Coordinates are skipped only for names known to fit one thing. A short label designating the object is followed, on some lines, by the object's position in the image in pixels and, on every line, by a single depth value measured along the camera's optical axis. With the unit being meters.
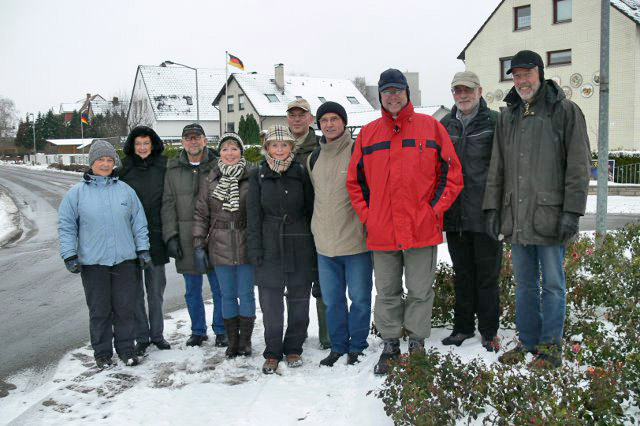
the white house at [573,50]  25.45
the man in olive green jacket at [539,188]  3.93
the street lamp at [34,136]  83.60
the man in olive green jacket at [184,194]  5.61
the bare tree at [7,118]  110.38
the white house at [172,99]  53.16
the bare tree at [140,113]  51.79
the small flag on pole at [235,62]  35.66
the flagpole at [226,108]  47.27
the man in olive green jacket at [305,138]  5.43
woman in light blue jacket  5.12
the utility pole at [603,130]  7.52
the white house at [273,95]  45.41
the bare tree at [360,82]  92.18
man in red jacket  4.36
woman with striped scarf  5.27
